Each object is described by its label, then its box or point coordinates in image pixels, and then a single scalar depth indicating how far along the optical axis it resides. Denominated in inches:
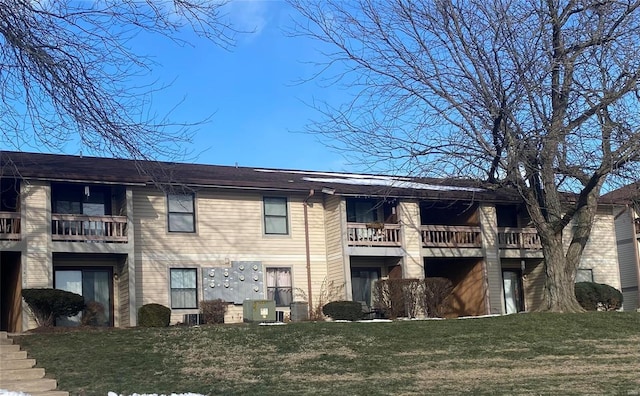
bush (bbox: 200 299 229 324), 1055.6
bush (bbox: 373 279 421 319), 1111.0
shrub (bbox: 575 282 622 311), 1269.1
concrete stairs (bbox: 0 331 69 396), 588.6
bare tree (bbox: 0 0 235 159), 432.5
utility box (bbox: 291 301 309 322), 1109.7
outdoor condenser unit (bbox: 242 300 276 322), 1055.0
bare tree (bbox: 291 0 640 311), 763.4
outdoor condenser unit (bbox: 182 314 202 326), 1063.0
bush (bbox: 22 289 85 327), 926.4
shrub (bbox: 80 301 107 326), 989.2
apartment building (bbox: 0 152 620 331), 1010.1
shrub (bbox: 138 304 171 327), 982.4
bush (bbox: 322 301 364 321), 1082.1
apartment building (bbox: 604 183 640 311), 1632.6
